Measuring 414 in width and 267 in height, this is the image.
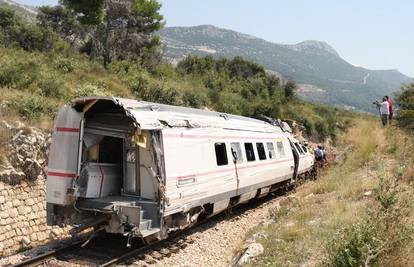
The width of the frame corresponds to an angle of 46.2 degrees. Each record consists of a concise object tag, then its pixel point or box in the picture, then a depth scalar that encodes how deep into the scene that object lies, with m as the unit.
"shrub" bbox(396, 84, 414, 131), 20.18
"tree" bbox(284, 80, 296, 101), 62.97
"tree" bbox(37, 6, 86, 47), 53.16
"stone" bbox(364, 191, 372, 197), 12.99
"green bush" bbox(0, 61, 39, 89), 19.55
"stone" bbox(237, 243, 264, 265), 10.45
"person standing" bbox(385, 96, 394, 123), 24.55
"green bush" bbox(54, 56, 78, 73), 26.44
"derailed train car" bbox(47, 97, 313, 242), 10.96
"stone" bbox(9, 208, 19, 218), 13.70
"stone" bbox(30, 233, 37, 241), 14.03
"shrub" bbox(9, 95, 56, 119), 16.66
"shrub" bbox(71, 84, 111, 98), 21.32
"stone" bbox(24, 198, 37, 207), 14.40
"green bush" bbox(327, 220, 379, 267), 7.63
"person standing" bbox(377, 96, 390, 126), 24.25
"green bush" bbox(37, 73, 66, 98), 20.59
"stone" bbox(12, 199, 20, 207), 13.95
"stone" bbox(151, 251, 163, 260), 11.12
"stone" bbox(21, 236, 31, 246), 13.59
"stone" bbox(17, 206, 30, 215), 14.04
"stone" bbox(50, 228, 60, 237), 14.48
